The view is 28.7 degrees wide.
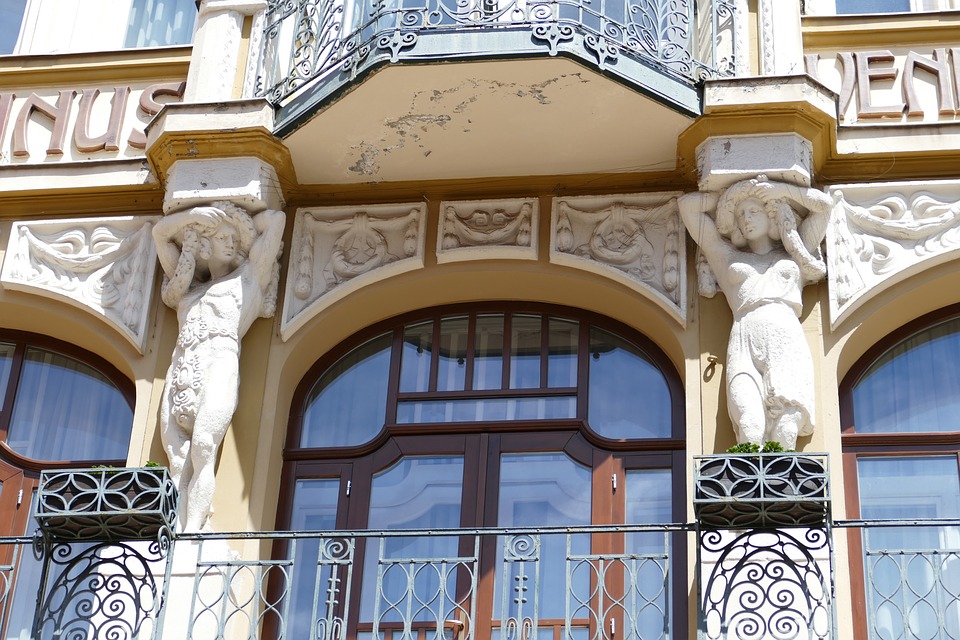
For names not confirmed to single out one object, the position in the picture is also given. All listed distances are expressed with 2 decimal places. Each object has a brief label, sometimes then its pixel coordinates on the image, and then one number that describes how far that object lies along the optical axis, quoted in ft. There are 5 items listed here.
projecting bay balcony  29.99
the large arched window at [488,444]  29.91
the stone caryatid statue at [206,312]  30.04
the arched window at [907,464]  28.58
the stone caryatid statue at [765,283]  28.71
